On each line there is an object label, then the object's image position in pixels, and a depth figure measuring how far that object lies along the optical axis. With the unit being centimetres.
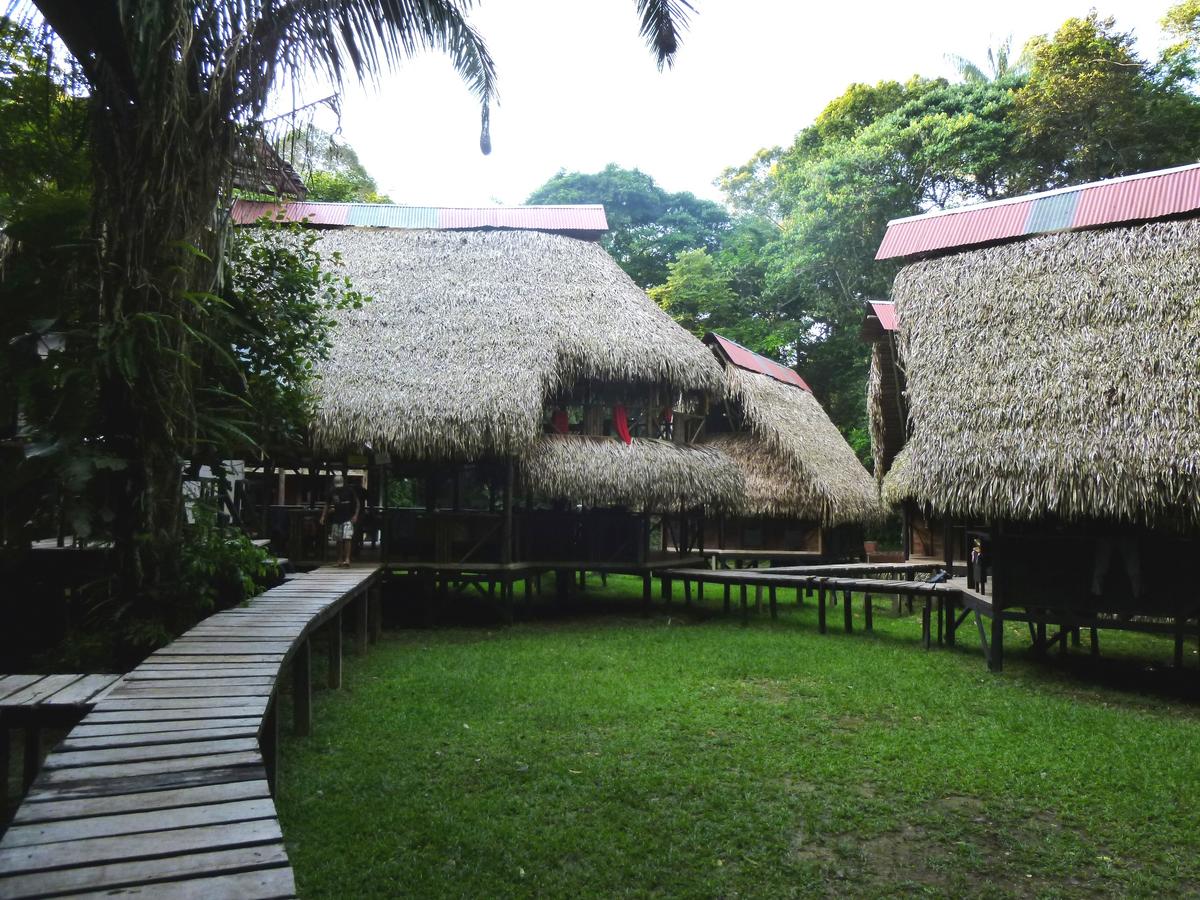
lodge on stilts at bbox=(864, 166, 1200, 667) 721
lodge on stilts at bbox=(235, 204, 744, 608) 1083
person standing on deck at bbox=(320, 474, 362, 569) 1013
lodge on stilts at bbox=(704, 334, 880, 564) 1606
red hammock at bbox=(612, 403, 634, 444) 1247
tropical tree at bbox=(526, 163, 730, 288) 3023
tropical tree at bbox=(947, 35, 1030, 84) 2608
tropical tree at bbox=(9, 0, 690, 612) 451
